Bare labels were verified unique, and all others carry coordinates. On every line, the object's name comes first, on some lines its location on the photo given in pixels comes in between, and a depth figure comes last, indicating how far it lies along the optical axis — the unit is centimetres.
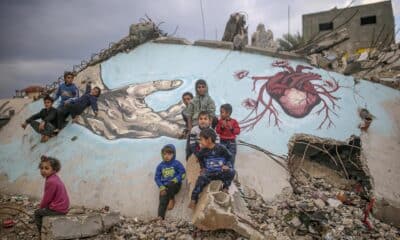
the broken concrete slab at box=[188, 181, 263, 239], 404
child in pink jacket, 404
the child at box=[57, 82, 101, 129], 688
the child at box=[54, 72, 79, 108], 706
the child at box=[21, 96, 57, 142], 683
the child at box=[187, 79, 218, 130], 568
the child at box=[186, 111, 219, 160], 494
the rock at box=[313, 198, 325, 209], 500
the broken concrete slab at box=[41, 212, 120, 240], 417
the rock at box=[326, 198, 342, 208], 505
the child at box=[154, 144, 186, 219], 495
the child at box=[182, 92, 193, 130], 613
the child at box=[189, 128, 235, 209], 447
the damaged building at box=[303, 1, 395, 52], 1858
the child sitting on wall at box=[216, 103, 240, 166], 512
